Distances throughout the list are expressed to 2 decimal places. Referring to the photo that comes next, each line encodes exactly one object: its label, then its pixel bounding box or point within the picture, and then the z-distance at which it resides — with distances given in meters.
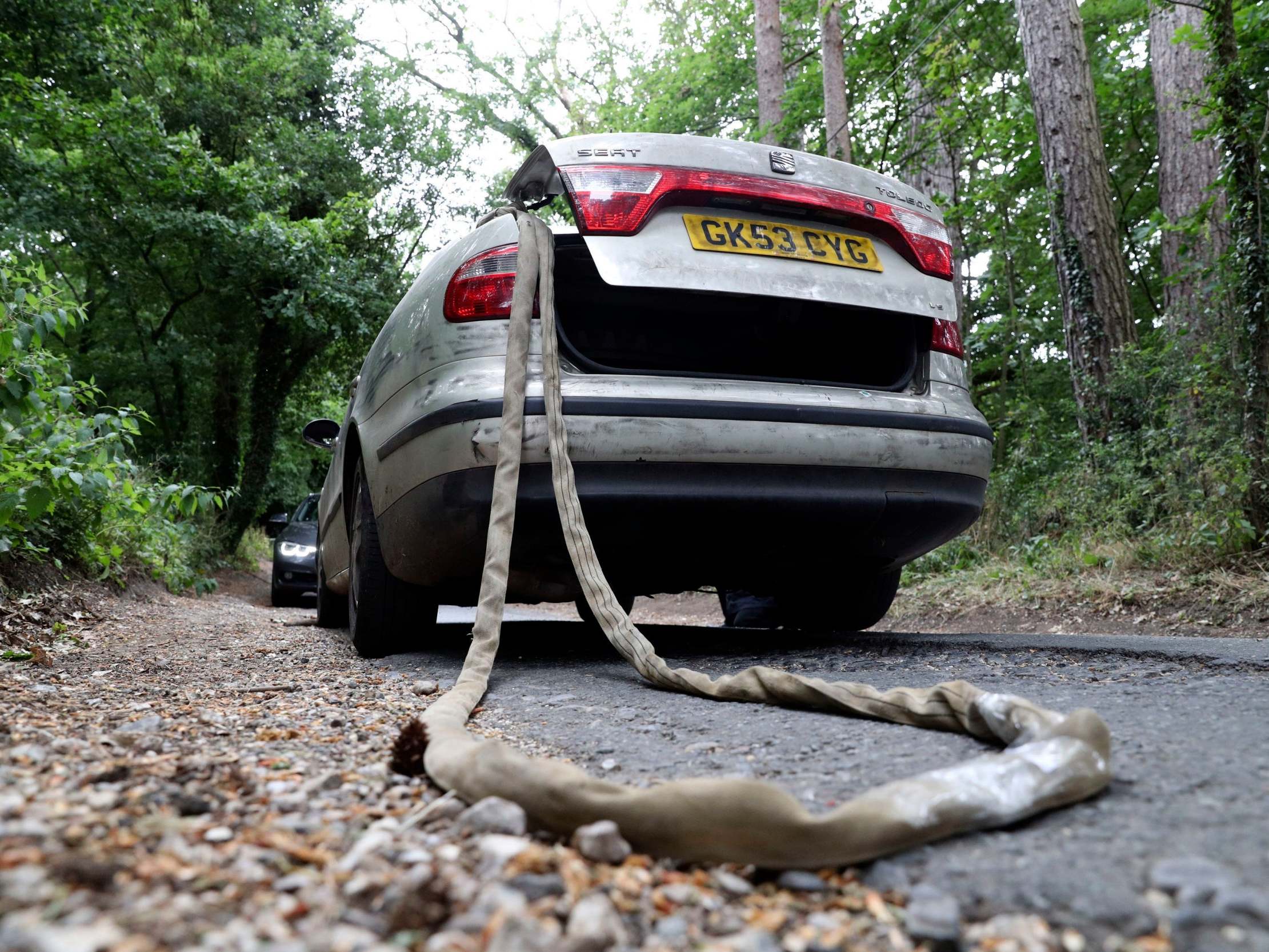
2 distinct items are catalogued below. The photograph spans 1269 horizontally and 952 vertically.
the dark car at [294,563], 10.94
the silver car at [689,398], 2.66
